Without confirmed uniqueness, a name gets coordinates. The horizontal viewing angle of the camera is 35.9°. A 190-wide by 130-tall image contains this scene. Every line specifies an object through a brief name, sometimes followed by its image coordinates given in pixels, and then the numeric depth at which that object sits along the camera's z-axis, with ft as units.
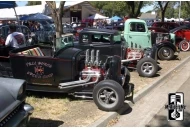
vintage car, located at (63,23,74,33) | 71.39
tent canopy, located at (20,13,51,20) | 84.64
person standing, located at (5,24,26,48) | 30.68
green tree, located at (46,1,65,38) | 39.41
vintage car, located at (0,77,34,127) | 11.34
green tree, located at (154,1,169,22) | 104.90
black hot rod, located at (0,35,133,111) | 20.18
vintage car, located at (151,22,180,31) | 69.85
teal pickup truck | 38.52
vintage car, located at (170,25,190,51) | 52.54
